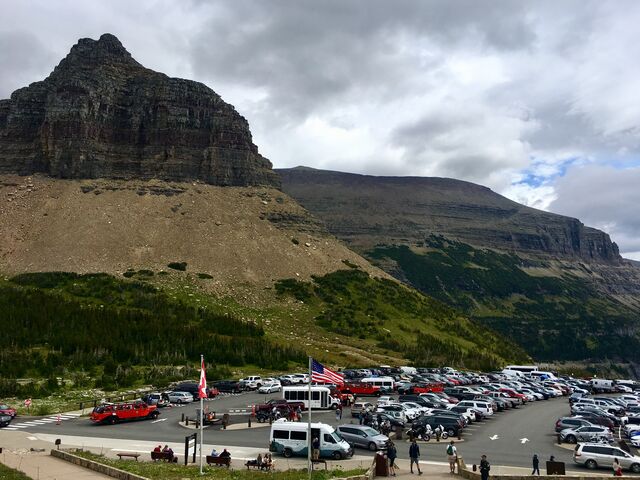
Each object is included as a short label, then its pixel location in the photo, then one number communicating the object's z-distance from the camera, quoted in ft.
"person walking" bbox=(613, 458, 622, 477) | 102.16
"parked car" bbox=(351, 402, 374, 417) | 168.96
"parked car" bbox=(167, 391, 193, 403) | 200.95
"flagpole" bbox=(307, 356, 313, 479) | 92.59
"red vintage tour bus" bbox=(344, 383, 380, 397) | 218.79
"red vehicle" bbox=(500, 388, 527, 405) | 216.97
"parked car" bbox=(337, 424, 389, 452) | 124.98
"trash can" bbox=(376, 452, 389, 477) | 100.22
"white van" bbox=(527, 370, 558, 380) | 310.29
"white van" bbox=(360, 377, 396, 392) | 223.30
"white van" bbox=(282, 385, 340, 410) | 177.37
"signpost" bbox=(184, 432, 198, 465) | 104.99
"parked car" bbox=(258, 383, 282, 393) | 227.61
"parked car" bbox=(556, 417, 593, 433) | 146.30
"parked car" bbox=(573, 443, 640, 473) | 112.37
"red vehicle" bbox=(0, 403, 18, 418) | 165.56
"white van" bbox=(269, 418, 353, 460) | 115.55
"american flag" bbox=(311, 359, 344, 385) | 101.41
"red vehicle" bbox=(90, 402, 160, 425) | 159.94
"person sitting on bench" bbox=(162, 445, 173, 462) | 109.81
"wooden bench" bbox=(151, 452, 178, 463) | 109.81
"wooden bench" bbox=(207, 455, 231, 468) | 105.70
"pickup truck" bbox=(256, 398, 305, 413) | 165.17
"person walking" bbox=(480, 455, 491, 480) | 91.35
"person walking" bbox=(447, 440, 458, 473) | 103.14
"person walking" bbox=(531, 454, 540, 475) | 100.45
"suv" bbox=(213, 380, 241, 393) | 235.20
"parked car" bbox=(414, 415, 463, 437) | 143.13
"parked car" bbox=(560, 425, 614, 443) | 136.46
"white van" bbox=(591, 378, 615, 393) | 285.43
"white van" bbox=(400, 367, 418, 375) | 291.87
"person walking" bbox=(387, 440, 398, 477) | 102.01
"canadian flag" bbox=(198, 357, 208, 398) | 104.55
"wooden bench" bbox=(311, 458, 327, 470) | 110.53
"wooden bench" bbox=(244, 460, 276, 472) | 103.81
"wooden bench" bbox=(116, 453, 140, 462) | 111.26
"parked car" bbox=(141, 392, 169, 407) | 191.25
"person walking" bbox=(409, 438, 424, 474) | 103.55
